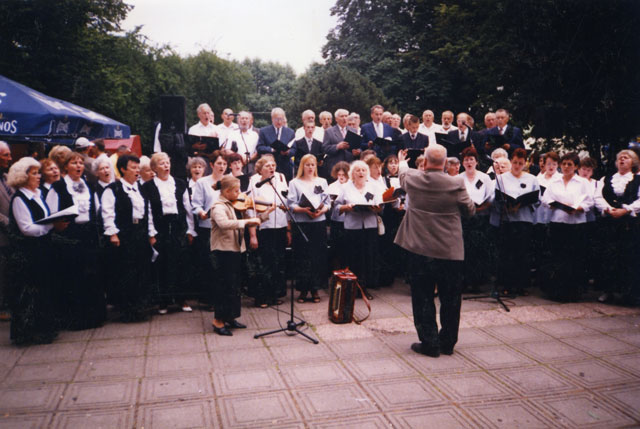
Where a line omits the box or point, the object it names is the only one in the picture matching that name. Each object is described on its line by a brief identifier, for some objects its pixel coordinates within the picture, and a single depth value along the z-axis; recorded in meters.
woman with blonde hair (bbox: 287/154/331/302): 7.32
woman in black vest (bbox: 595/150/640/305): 7.27
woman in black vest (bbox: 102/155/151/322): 6.35
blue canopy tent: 7.86
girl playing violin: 5.98
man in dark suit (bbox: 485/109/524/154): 8.88
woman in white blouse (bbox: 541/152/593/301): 7.48
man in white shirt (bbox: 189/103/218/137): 9.55
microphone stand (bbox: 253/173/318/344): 5.86
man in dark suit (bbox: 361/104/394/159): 10.03
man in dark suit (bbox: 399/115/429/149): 9.72
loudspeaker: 8.41
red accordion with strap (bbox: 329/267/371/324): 6.52
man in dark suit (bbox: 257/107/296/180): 9.20
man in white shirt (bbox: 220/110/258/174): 9.61
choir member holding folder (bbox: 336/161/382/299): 7.64
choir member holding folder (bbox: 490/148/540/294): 7.61
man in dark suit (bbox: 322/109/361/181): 9.48
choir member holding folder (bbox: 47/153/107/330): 6.16
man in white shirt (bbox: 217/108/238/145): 9.78
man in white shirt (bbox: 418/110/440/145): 10.40
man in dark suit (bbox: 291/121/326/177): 9.31
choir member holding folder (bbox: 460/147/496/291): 7.76
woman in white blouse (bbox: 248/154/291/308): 7.22
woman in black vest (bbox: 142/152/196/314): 6.77
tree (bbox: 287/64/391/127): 19.05
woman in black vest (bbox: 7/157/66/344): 5.70
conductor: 5.33
